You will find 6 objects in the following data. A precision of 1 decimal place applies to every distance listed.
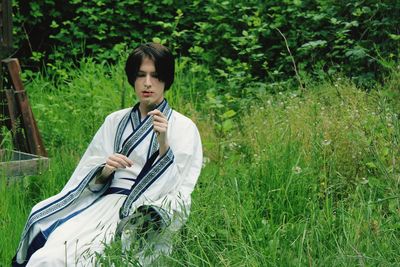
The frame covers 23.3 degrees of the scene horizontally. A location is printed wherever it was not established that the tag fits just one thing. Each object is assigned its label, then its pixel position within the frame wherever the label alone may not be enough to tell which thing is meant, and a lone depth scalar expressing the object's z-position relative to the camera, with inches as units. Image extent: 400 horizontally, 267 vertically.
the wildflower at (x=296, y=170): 203.3
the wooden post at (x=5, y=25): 270.8
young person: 175.0
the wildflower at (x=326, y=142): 204.8
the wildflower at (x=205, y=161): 242.3
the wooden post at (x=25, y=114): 266.4
